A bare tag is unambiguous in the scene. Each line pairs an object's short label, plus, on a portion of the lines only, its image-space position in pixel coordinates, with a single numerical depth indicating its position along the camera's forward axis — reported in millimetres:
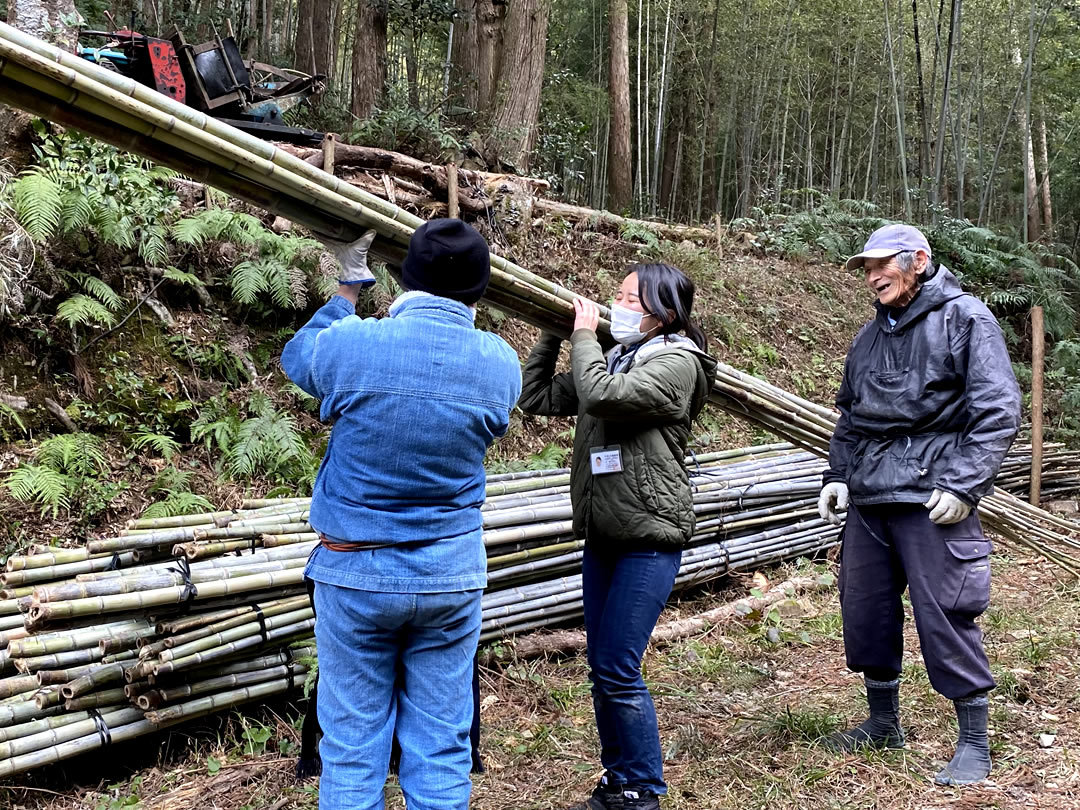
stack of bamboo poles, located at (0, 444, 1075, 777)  3088
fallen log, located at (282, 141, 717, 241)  7512
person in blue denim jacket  2053
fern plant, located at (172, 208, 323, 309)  5809
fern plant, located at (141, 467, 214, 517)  4672
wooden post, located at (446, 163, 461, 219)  7528
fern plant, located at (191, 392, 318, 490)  5195
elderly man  2902
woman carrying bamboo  2666
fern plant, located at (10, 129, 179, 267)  5066
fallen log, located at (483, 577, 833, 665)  4277
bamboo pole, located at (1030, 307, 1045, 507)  7613
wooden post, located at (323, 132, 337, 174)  7129
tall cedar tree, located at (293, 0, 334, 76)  12719
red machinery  8266
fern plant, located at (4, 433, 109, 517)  4445
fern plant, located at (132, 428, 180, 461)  5020
